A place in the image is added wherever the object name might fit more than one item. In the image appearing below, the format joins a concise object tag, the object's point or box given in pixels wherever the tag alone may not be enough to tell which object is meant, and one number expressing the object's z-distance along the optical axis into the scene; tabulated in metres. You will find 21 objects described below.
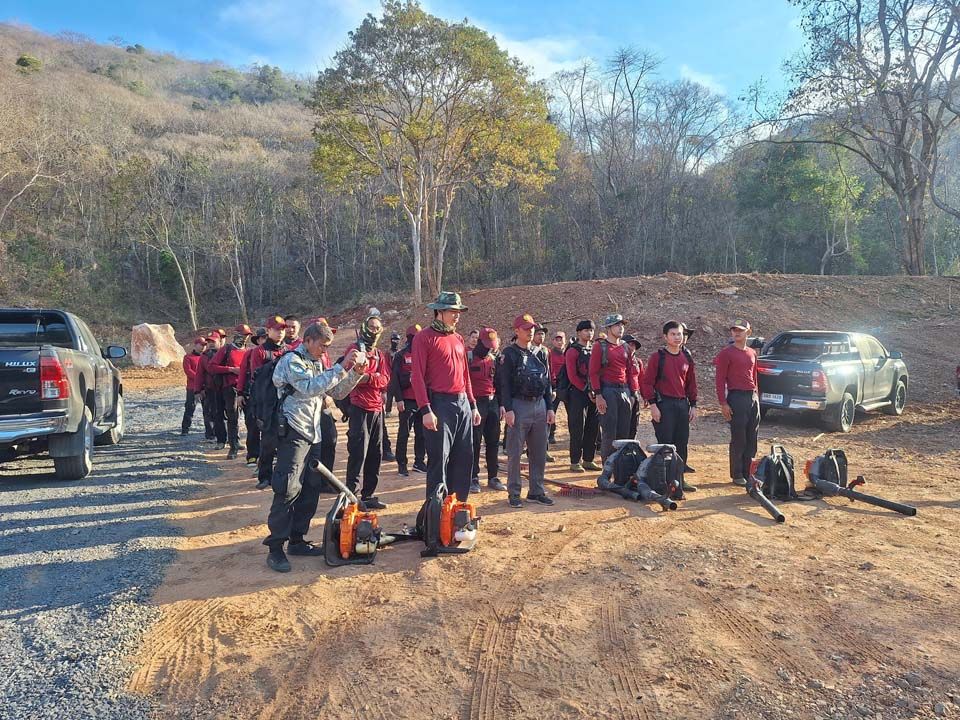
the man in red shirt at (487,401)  6.92
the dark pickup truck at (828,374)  9.90
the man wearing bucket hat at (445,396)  4.98
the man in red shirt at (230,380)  8.71
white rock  22.91
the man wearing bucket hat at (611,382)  6.87
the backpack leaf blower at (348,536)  4.42
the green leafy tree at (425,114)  20.83
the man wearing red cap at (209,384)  9.19
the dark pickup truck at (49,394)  6.03
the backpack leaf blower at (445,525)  4.58
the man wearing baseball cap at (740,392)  6.62
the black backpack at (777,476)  6.12
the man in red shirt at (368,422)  5.98
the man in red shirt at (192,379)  9.58
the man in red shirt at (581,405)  7.55
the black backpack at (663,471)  5.97
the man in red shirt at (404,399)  7.57
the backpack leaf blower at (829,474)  6.05
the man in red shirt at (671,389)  6.65
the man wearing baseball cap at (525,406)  6.05
